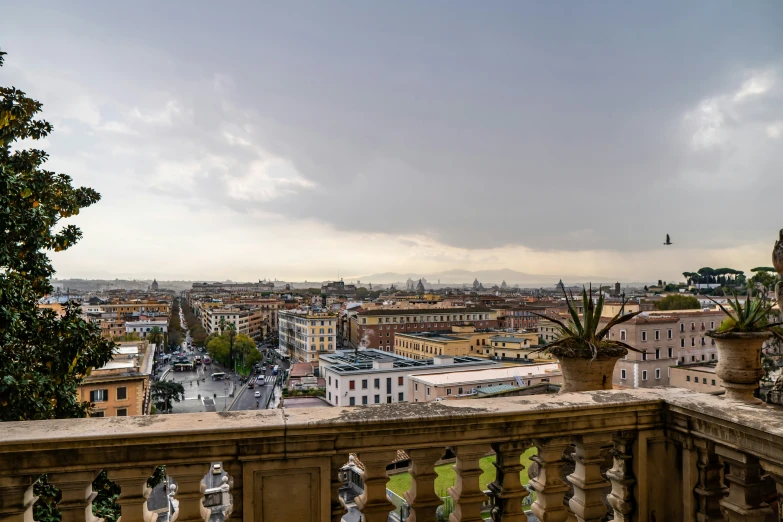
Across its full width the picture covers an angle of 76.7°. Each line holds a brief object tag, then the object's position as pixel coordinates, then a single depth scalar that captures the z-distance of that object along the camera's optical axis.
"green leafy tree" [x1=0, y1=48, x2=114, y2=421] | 5.78
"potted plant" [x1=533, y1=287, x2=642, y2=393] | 4.35
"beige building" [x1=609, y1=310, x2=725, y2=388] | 45.00
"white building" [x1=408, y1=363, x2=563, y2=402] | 39.69
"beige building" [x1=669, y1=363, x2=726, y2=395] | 39.50
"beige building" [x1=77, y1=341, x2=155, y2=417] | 29.30
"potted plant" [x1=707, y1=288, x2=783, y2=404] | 3.26
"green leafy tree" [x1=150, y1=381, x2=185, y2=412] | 51.31
